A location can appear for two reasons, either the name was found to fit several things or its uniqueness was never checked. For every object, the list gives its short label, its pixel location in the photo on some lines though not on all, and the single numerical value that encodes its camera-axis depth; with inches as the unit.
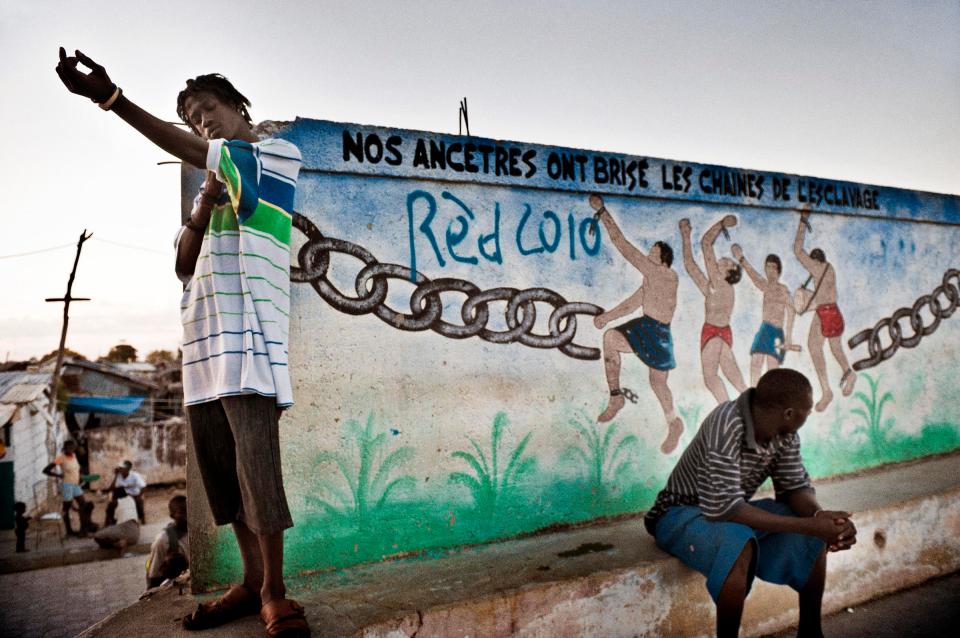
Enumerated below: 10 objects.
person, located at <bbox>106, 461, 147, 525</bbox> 417.7
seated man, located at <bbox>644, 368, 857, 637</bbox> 92.1
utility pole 603.4
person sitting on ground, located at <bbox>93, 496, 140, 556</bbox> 374.6
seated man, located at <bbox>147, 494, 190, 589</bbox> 177.2
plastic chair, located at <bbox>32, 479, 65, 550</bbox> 520.4
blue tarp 713.6
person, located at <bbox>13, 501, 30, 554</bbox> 388.7
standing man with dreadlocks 71.8
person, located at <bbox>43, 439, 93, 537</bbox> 455.8
